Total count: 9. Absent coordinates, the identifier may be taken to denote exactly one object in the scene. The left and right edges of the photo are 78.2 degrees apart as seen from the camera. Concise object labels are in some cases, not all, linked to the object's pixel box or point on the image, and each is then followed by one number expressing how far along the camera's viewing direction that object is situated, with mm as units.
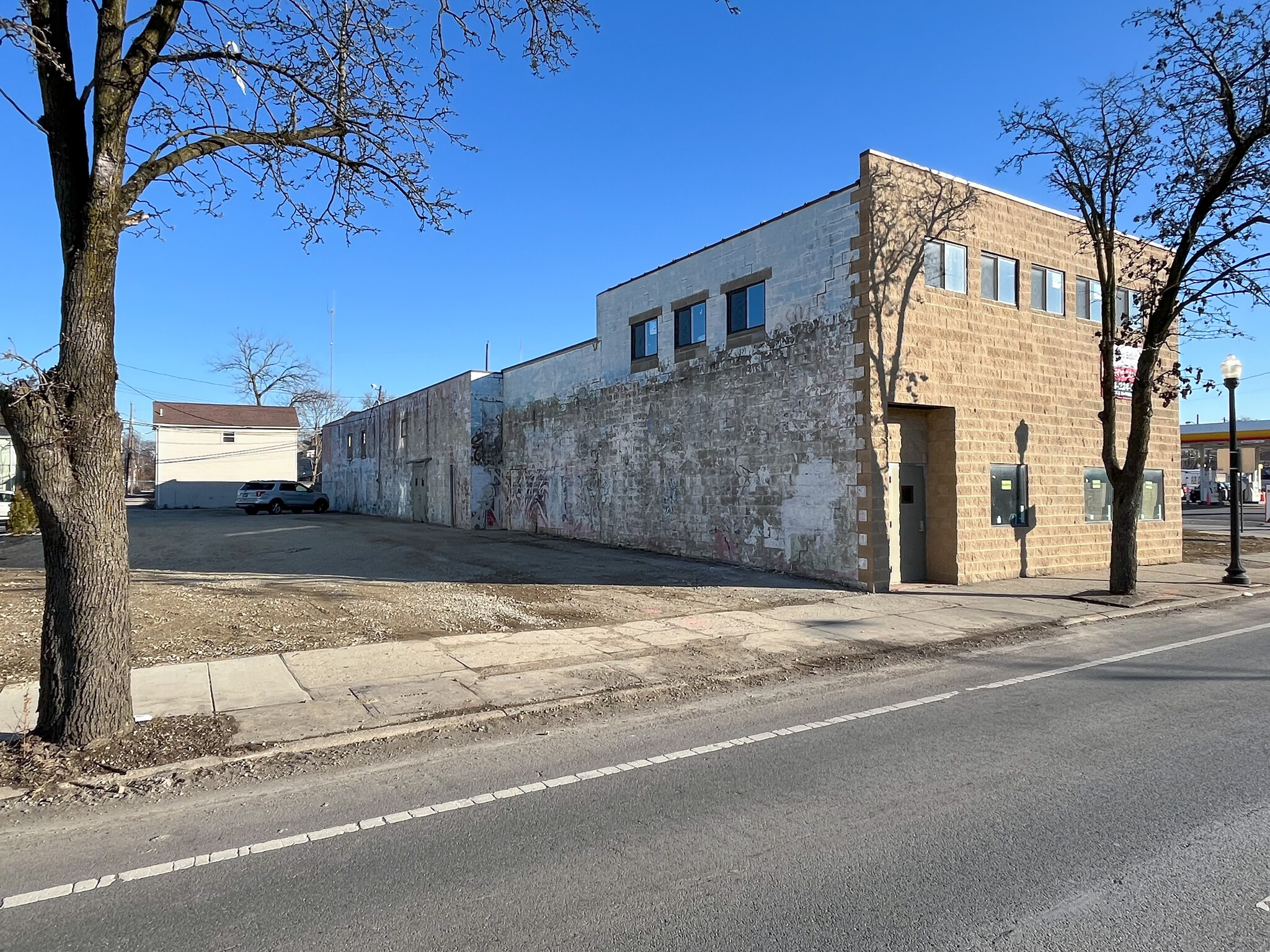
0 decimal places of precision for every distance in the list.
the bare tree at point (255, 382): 70438
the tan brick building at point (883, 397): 14344
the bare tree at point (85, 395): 5387
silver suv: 41969
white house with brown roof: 53469
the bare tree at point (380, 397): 65938
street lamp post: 15438
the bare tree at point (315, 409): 75188
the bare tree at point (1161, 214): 12180
